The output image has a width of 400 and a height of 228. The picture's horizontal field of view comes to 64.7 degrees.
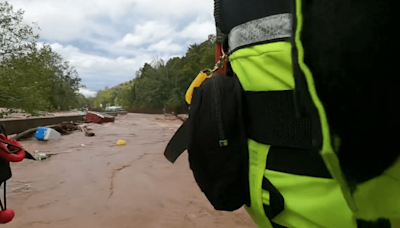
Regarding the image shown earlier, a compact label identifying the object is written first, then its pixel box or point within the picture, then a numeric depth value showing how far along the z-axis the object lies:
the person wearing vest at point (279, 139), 0.60
